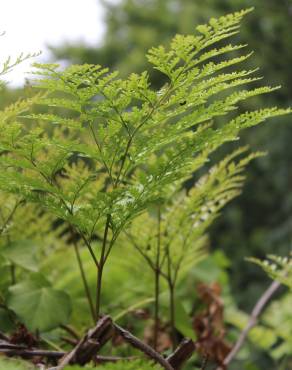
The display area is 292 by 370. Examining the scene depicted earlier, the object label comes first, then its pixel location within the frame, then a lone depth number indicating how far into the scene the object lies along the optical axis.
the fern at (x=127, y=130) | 1.07
